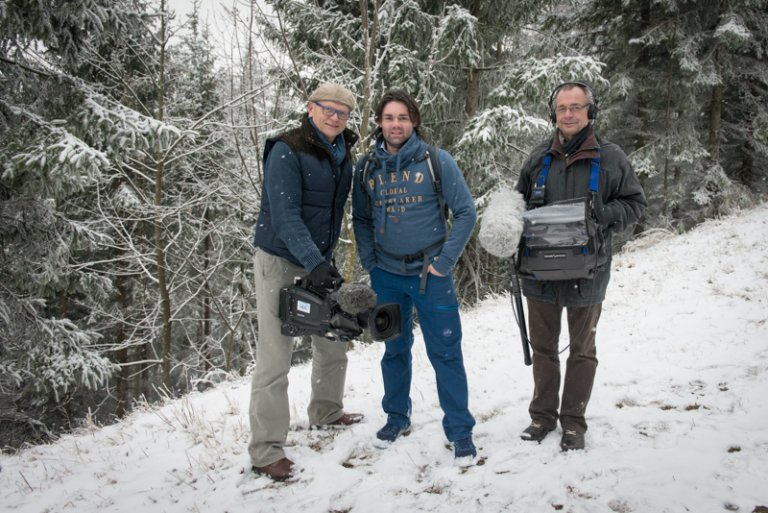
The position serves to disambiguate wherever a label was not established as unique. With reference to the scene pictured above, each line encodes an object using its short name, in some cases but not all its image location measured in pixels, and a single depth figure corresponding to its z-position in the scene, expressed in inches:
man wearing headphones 123.0
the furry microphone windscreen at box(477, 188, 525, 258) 119.6
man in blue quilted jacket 123.0
